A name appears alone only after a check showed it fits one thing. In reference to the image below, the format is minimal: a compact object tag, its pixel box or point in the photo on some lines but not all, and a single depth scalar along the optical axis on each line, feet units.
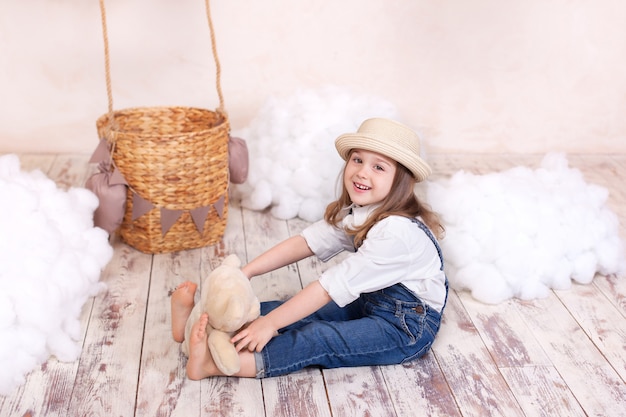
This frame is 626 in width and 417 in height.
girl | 5.01
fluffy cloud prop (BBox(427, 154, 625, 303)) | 6.33
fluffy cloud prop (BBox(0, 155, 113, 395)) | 5.00
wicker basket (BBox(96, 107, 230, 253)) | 6.45
